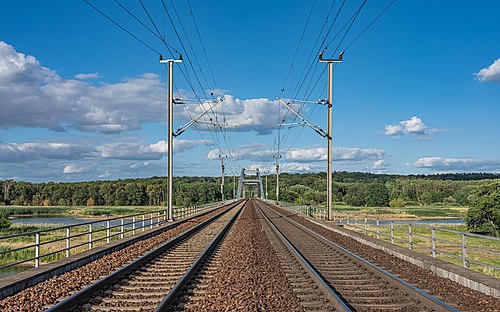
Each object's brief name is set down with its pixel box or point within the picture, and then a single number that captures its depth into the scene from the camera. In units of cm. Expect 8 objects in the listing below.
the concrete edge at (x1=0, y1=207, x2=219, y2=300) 964
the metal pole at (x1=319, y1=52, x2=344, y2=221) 3253
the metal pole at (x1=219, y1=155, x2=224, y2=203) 8676
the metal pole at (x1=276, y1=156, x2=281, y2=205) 8638
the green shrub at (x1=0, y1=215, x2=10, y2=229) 5622
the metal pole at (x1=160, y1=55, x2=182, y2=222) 3209
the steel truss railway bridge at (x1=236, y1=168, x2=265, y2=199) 16400
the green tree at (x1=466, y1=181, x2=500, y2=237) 5732
